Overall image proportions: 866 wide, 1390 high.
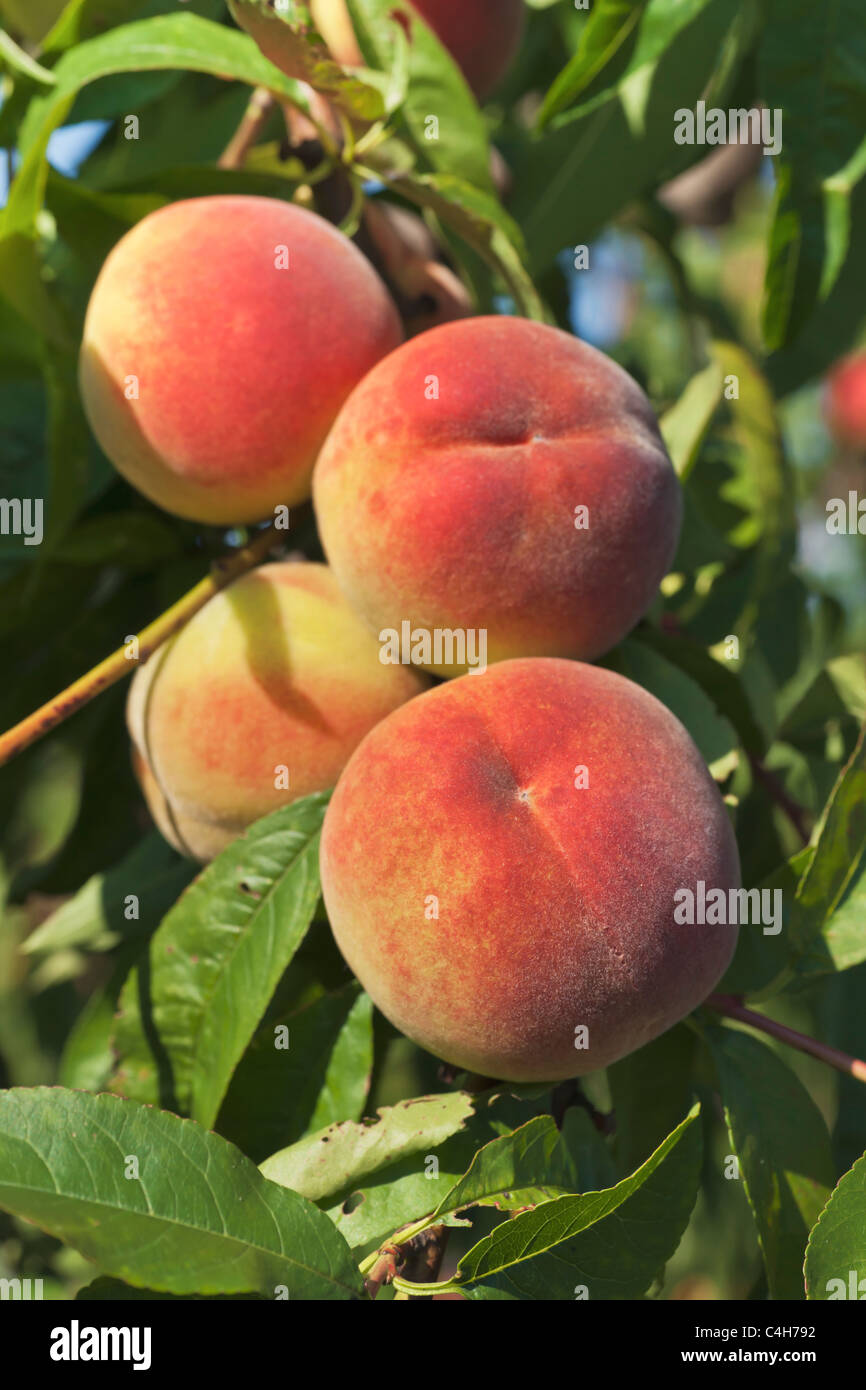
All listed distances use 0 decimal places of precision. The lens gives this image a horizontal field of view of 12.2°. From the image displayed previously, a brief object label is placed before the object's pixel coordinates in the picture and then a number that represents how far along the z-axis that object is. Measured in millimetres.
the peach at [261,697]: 736
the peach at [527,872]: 690
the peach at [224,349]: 738
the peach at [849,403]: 1931
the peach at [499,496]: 718
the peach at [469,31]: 808
